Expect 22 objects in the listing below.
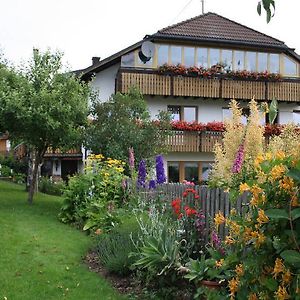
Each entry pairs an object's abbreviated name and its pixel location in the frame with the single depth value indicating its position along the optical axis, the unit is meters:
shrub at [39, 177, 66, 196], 18.15
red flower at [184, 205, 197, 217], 5.47
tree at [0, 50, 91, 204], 11.34
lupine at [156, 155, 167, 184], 7.09
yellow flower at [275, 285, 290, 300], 2.08
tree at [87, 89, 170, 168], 13.89
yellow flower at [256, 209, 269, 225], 2.20
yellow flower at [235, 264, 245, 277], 2.38
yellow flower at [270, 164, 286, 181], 2.25
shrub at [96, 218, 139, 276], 5.91
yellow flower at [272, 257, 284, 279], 2.12
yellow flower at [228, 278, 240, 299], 2.41
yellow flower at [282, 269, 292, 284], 2.09
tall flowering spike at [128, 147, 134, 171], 8.40
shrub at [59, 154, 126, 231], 8.91
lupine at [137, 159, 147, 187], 7.70
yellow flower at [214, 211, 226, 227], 2.75
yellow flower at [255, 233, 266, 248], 2.22
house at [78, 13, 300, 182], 19.22
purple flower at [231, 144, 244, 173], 4.62
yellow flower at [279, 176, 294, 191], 2.15
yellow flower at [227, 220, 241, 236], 2.48
